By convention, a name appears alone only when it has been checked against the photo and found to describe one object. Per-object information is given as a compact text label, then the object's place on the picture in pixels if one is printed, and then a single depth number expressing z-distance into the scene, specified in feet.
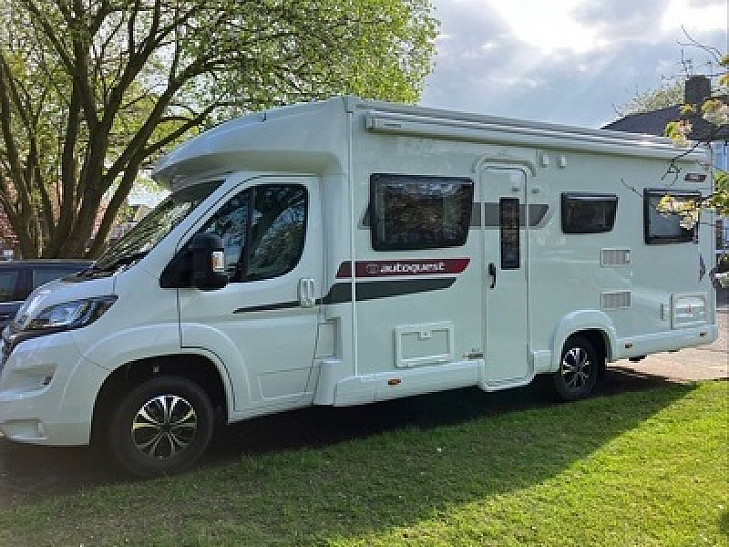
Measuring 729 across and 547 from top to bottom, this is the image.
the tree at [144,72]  43.50
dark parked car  26.45
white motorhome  15.29
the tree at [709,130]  11.39
